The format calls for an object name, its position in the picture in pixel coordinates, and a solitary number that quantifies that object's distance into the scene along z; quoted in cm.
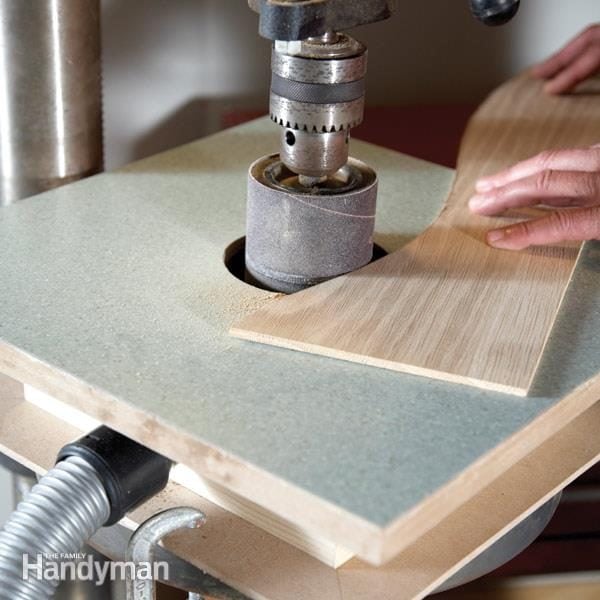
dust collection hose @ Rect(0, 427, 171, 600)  77
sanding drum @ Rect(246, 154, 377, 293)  88
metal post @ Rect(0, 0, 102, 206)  101
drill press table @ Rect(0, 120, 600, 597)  74
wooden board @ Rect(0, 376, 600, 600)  80
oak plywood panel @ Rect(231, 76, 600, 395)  82
